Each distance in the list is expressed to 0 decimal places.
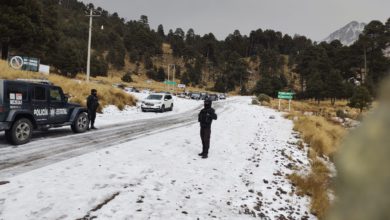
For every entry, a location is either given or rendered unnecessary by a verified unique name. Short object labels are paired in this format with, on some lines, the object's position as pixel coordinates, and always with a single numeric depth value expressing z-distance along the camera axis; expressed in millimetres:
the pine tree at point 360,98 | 52844
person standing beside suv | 15844
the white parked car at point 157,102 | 28906
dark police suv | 11070
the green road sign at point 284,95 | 36647
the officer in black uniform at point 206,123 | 11047
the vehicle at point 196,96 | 64812
